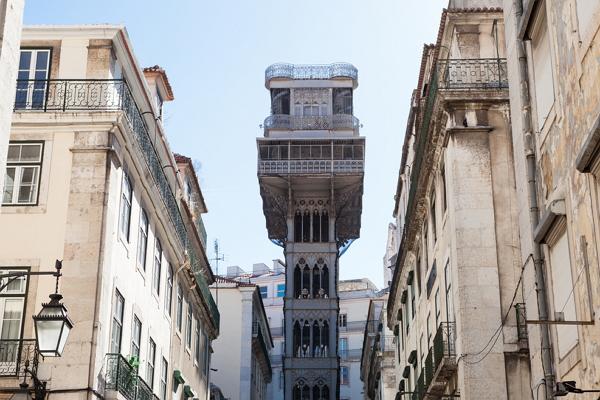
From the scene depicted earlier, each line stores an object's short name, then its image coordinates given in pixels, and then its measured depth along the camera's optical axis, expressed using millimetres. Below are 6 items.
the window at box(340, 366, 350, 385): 78656
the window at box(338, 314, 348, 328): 82625
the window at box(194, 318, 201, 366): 34850
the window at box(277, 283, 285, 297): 90250
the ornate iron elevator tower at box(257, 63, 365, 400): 61156
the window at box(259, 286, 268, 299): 91100
